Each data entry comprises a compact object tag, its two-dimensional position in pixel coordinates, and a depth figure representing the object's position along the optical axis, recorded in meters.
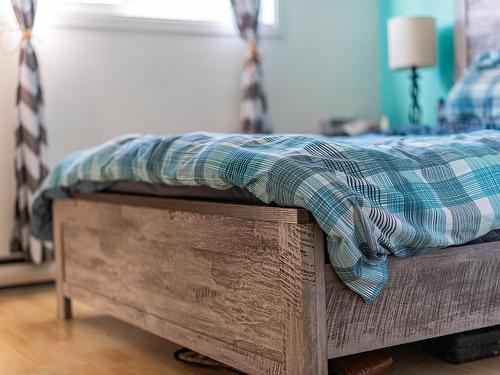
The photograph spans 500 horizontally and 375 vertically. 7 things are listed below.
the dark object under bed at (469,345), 2.23
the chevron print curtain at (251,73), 4.29
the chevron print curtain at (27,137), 3.73
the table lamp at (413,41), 4.03
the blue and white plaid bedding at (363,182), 1.80
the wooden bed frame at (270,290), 1.84
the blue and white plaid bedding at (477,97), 3.27
